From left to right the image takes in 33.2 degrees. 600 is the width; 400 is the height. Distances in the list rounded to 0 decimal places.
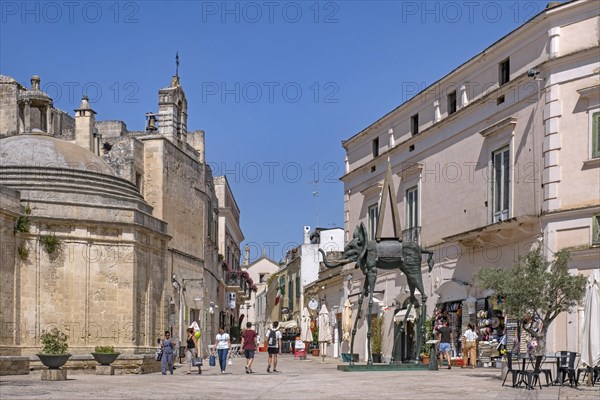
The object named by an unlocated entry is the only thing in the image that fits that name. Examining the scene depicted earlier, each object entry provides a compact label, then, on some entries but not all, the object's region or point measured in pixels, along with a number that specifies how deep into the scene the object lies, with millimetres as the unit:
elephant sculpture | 25938
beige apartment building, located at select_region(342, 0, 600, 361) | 25781
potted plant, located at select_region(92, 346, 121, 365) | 26719
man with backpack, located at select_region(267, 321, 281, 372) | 28562
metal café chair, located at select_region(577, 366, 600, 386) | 20453
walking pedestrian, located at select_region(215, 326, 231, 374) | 28719
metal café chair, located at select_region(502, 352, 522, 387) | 19453
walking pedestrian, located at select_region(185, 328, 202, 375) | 29203
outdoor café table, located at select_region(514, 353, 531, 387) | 19422
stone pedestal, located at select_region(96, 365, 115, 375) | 26812
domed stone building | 26703
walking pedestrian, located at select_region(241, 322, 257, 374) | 28188
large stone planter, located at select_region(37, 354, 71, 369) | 23625
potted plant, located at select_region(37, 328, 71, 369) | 23672
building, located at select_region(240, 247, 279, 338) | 104512
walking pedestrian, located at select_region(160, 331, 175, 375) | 27547
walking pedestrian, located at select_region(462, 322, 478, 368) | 29203
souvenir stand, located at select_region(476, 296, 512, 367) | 29000
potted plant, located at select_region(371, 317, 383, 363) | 37594
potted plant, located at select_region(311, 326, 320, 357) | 52228
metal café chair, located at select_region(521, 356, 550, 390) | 18812
